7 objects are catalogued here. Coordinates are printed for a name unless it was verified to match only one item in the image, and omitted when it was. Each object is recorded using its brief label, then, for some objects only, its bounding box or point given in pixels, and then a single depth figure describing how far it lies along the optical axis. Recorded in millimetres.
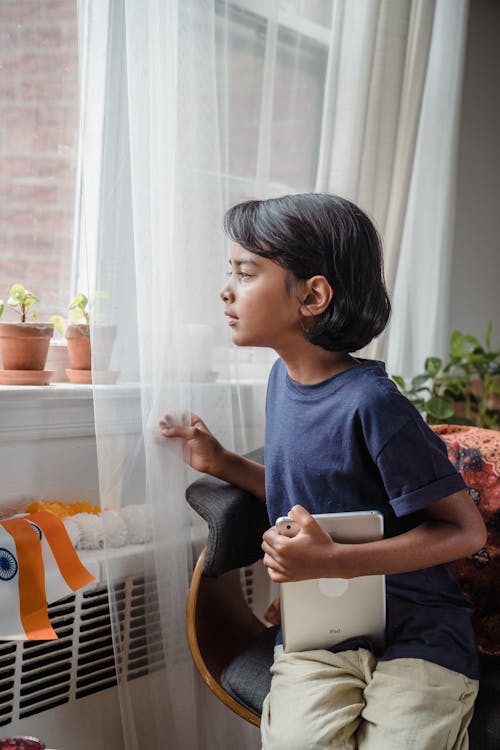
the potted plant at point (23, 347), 1749
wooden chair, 1423
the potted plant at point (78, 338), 1847
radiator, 1561
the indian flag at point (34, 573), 1461
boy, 1248
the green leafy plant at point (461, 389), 2408
